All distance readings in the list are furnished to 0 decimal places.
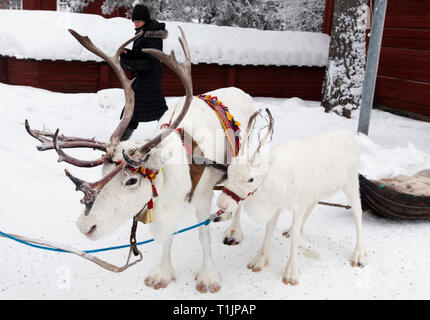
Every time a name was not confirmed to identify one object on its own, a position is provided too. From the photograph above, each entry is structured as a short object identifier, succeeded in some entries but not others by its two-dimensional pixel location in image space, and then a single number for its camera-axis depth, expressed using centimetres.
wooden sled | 378
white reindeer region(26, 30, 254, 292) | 221
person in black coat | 492
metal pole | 542
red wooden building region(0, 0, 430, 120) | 909
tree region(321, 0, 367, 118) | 840
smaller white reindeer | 262
